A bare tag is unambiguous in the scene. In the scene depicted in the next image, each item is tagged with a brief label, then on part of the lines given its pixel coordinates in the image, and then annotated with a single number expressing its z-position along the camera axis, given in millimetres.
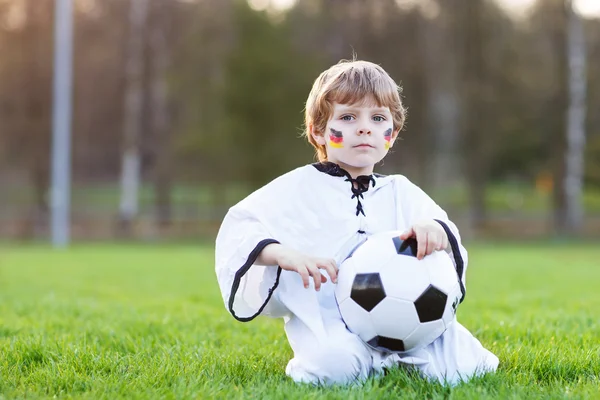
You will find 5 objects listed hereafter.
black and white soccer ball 2793
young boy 2879
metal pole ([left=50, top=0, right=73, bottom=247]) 19234
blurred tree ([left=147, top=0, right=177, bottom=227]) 24453
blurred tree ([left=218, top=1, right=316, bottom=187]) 23766
